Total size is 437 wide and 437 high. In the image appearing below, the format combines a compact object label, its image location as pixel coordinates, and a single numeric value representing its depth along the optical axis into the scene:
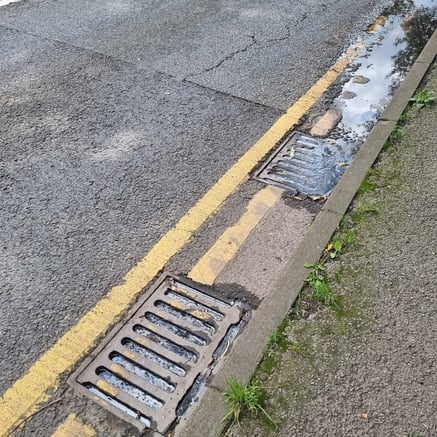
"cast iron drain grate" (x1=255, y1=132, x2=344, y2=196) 3.54
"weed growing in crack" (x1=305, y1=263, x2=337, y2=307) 2.61
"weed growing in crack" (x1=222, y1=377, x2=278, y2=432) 2.12
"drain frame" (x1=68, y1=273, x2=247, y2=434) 2.26
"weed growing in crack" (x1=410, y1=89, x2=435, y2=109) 4.20
